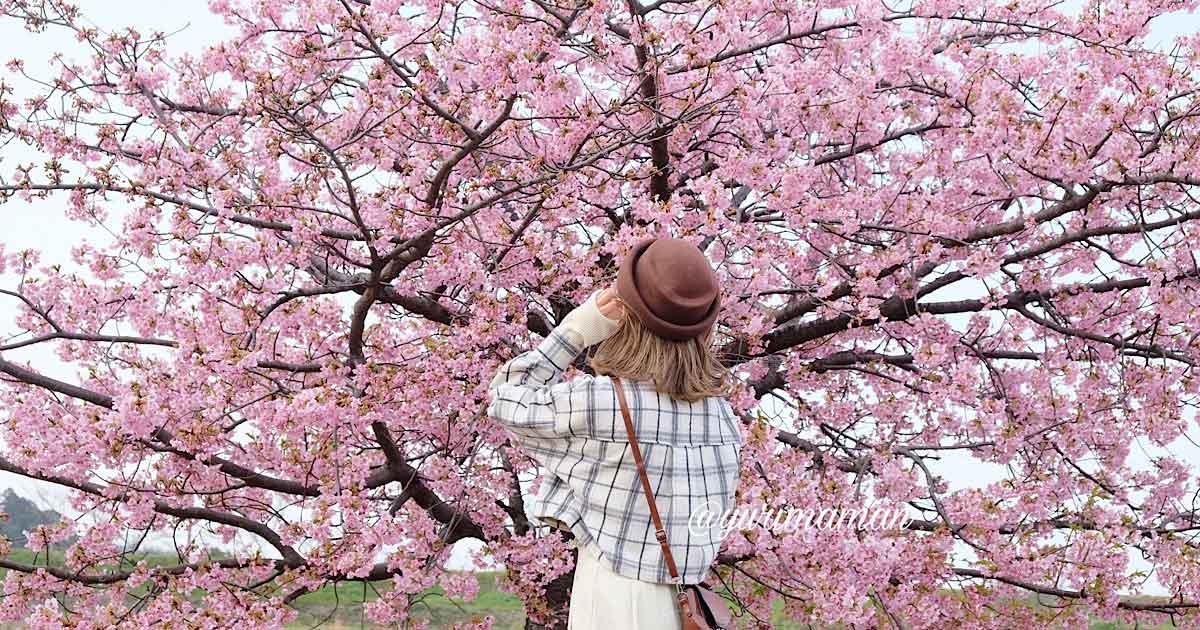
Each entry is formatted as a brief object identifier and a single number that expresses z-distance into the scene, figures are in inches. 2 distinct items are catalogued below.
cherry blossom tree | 180.5
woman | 102.4
